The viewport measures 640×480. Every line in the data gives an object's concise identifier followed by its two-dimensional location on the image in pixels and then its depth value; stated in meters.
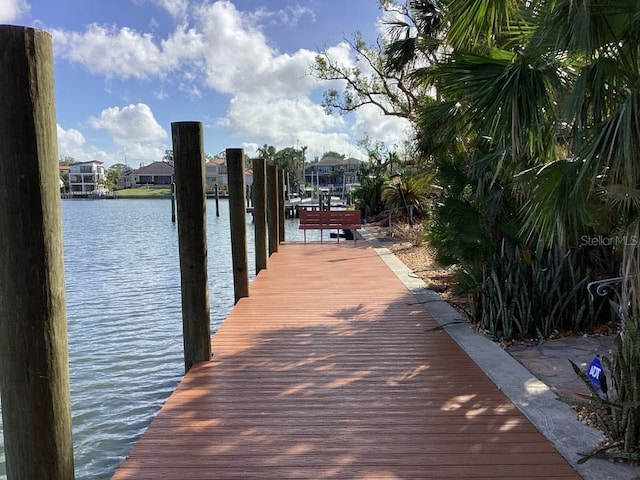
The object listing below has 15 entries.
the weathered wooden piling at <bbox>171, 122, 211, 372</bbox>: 4.67
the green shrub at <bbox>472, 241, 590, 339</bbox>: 5.57
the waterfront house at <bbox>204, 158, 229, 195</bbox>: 104.74
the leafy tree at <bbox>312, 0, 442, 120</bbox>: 23.53
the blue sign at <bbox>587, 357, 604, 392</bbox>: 3.19
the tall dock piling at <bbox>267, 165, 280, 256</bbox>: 13.23
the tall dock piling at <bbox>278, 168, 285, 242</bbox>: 15.57
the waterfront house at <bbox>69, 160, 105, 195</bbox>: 124.12
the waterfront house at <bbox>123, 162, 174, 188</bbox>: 124.12
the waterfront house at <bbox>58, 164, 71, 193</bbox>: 121.25
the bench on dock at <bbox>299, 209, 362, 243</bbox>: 15.48
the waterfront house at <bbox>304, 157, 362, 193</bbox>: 98.25
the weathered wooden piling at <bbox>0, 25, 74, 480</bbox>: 2.18
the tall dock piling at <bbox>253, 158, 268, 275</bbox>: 10.28
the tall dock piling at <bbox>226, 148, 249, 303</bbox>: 7.32
